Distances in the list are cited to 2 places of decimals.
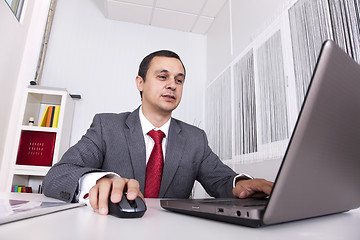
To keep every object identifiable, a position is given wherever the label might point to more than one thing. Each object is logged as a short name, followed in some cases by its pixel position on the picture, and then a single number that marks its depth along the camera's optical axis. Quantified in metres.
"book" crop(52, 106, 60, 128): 2.55
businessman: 0.81
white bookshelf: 2.37
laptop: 0.30
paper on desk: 0.35
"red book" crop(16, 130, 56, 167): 2.46
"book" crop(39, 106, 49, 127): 2.54
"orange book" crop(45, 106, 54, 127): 2.55
